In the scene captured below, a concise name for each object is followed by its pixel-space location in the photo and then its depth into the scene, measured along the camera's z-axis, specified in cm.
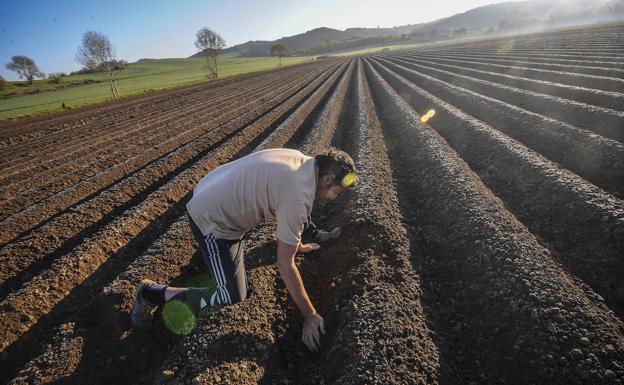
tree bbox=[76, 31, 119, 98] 3397
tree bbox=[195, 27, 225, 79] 5050
